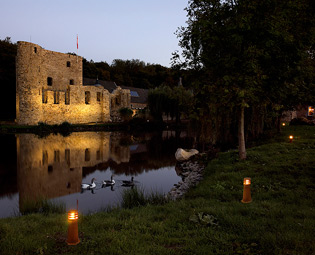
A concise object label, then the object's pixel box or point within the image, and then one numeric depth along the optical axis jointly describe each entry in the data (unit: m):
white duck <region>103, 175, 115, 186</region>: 9.22
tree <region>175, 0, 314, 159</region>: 7.47
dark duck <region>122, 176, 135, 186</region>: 9.34
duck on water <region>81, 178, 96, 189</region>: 8.83
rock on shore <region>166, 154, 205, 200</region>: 8.04
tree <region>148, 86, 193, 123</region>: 33.81
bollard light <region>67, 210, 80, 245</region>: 3.58
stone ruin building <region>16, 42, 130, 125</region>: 28.17
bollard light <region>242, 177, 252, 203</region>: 5.30
